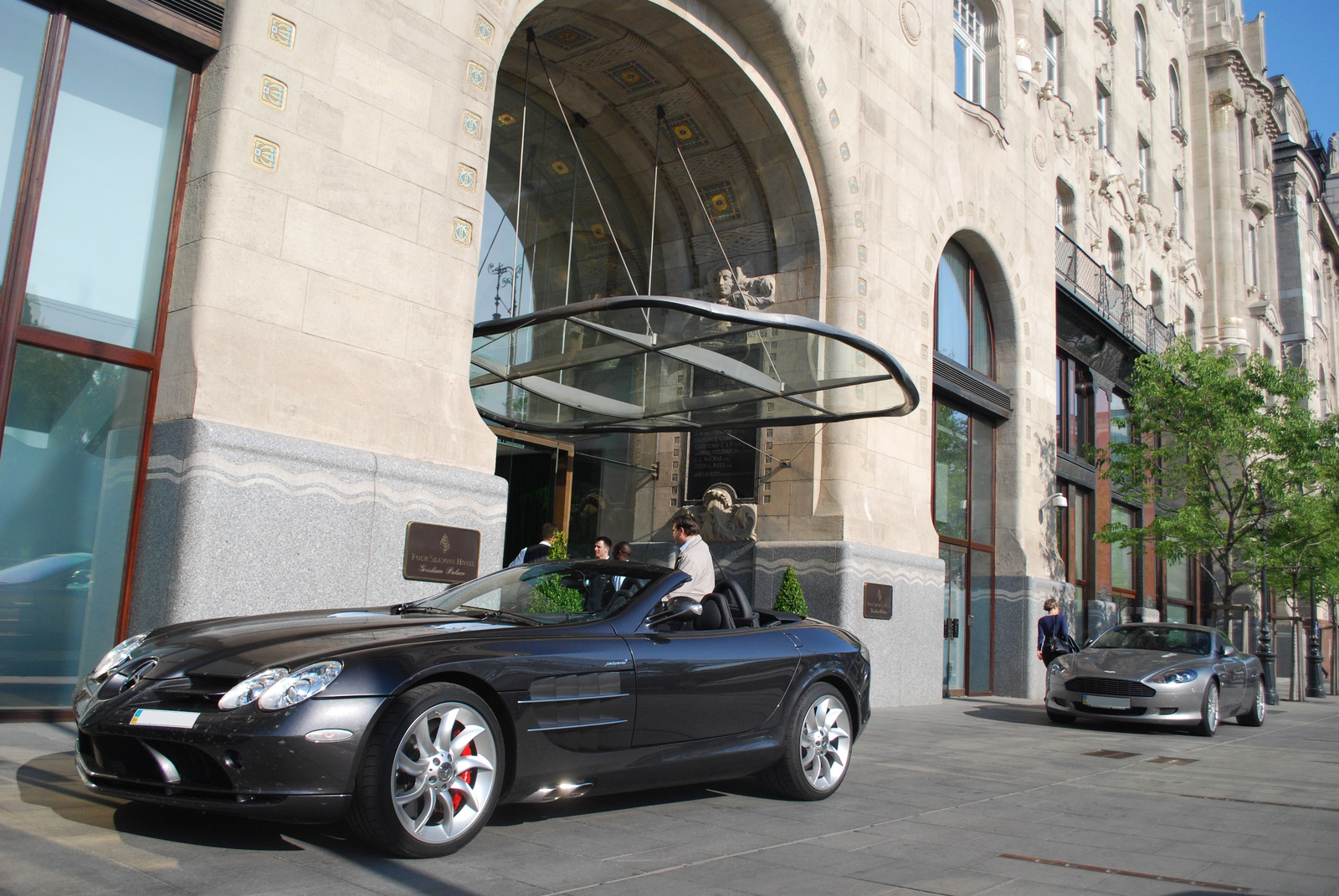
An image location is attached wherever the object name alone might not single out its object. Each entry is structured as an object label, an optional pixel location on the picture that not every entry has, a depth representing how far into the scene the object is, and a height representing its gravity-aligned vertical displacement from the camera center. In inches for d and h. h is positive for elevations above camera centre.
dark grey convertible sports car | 153.7 -16.6
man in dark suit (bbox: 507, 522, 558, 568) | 433.1 +24.8
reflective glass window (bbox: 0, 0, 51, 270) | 288.5 +135.9
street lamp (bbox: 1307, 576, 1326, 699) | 1069.1 -19.4
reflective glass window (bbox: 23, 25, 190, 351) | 297.4 +113.3
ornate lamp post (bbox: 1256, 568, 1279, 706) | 830.4 -7.6
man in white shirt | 269.7 +13.8
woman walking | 618.8 +0.3
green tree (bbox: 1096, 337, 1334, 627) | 811.4 +149.3
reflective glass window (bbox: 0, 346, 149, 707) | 279.7 +19.3
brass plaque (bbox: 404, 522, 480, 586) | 335.3 +16.4
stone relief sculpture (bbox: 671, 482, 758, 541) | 561.3 +55.1
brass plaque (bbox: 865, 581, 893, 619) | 538.6 +13.5
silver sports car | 476.4 -17.0
